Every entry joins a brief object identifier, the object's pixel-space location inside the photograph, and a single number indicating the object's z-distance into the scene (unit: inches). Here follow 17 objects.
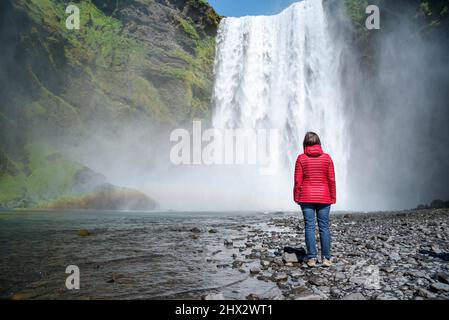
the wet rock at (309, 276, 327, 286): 177.2
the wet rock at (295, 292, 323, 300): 153.2
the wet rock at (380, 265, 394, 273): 195.3
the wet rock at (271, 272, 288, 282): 190.6
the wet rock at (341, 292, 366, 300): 151.9
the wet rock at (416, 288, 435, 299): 149.3
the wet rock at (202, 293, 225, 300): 150.6
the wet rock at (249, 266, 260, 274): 209.6
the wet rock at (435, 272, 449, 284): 168.4
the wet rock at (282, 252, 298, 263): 228.4
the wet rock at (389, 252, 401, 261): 229.5
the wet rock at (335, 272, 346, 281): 185.1
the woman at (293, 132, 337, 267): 218.8
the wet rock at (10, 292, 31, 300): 162.2
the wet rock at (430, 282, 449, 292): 156.6
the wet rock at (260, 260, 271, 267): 227.1
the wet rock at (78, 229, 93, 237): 397.5
